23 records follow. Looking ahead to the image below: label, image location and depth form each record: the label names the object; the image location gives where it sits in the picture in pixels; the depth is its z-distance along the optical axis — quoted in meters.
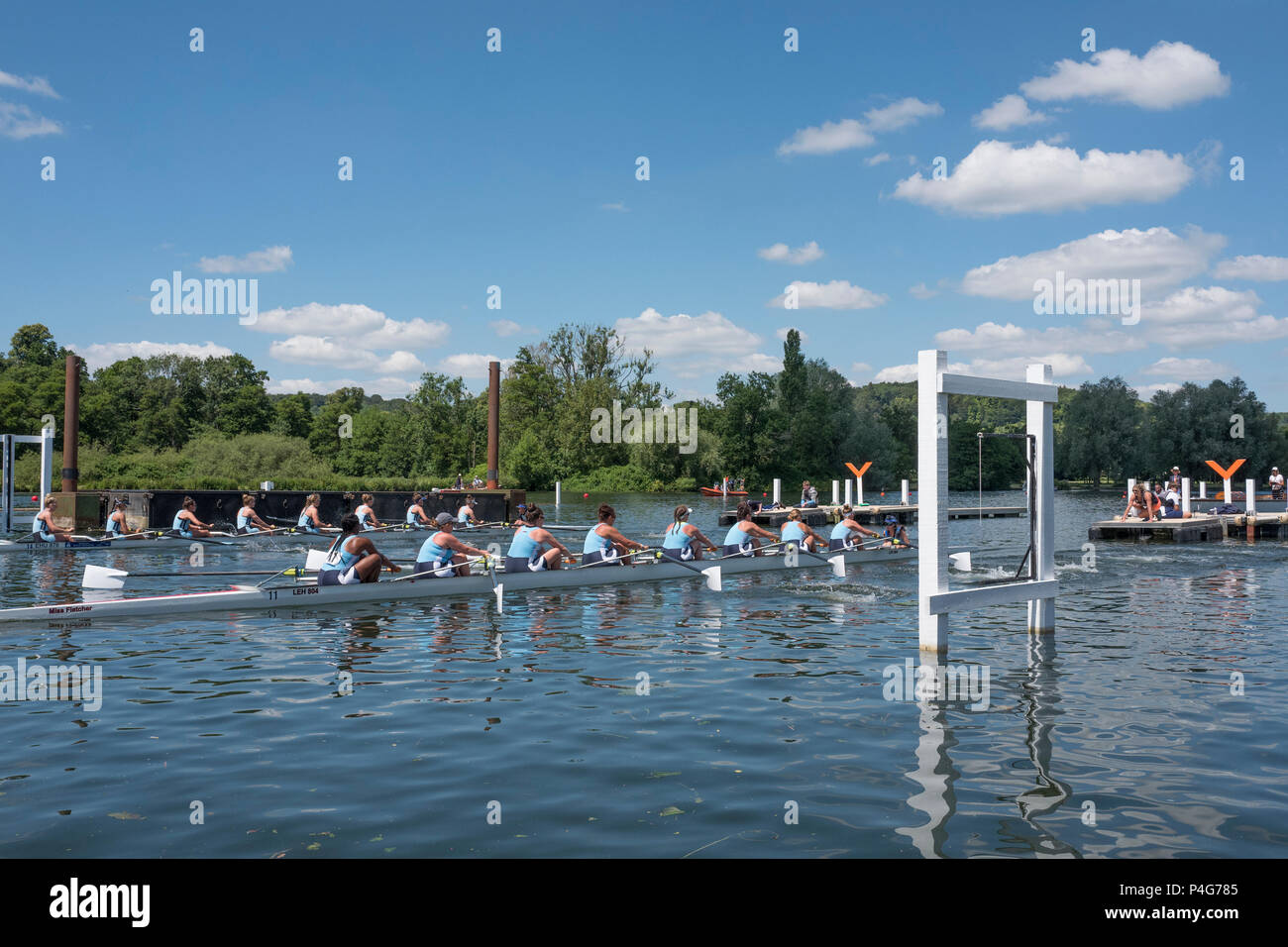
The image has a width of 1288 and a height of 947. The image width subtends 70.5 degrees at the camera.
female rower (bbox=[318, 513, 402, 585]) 14.97
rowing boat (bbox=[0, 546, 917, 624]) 13.23
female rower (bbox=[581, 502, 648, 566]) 18.16
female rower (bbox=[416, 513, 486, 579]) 16.11
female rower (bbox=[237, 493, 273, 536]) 28.72
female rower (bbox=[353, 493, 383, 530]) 28.94
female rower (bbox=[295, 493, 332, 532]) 29.70
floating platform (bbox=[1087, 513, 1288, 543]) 31.19
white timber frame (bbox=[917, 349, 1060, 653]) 10.03
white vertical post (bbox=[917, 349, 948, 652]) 9.98
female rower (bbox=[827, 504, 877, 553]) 22.16
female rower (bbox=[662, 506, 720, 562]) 18.95
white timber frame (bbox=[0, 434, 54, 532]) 30.50
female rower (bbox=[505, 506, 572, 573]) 16.80
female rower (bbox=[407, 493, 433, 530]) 31.25
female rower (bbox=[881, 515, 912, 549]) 23.38
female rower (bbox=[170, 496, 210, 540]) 25.58
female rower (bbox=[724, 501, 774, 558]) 19.94
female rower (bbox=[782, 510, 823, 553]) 20.91
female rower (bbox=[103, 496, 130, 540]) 25.19
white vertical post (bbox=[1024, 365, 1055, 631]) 11.73
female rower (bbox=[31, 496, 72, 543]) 23.78
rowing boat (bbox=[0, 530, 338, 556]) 24.19
